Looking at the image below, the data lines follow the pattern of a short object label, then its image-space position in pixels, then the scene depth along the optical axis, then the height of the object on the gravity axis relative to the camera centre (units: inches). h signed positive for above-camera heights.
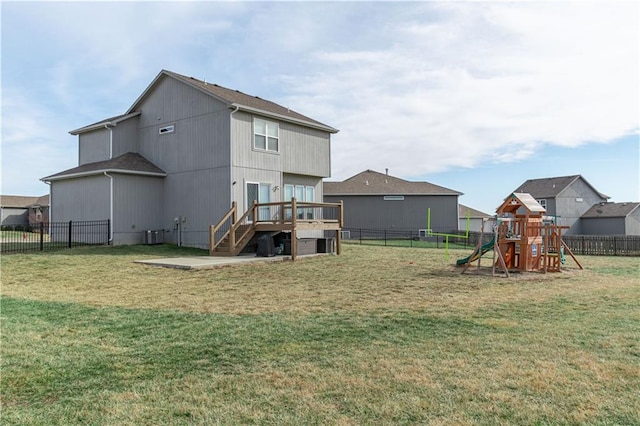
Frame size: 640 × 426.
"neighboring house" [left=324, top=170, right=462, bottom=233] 1326.3 +54.7
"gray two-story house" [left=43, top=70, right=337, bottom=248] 726.5 +110.6
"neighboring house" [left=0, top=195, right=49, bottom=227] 1867.6 +73.2
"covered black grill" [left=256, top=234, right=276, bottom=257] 642.2 -31.6
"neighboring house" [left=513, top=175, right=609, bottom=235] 1624.0 +95.8
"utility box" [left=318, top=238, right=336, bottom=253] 724.0 -33.9
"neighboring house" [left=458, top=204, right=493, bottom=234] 1641.2 +18.3
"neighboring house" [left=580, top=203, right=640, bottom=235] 1535.4 +13.2
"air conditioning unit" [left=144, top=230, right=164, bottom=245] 768.3 -19.6
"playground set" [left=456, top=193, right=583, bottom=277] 519.5 -18.5
